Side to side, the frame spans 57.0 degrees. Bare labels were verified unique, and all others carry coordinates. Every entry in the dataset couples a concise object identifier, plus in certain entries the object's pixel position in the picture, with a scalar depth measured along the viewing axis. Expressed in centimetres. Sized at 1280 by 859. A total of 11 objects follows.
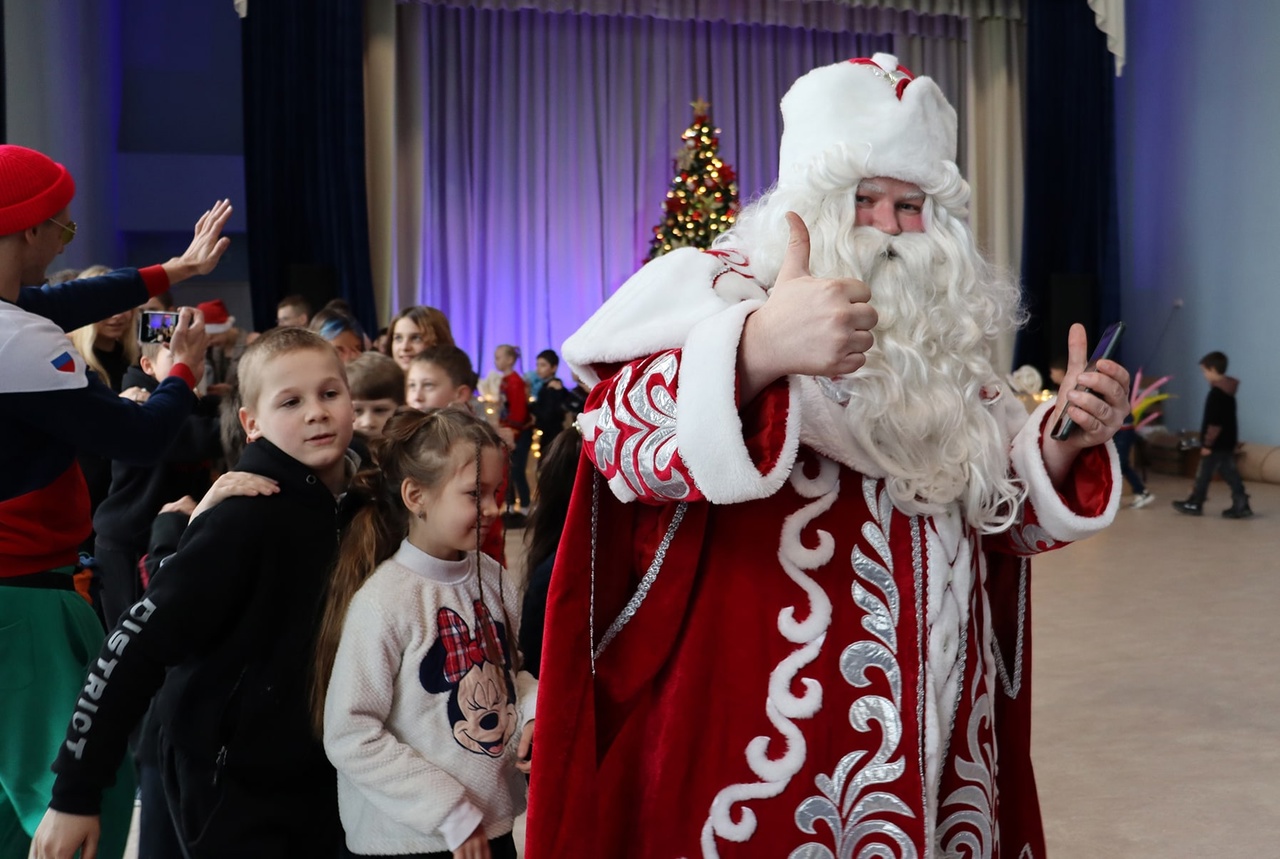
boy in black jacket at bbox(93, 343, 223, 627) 313
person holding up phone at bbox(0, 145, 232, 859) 194
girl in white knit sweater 174
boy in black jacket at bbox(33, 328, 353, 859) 168
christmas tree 1068
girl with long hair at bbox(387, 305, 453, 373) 420
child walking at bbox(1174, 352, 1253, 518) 921
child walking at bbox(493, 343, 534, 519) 872
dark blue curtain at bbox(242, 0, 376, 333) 1059
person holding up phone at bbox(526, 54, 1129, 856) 137
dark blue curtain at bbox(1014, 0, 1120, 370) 1223
